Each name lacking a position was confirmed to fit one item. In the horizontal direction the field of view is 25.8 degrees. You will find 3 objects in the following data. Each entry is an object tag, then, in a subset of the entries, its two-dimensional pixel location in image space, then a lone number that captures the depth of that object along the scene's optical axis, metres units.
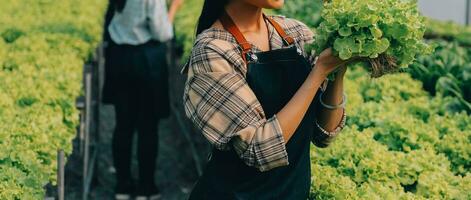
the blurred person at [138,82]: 7.91
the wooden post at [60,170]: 5.33
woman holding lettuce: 3.61
